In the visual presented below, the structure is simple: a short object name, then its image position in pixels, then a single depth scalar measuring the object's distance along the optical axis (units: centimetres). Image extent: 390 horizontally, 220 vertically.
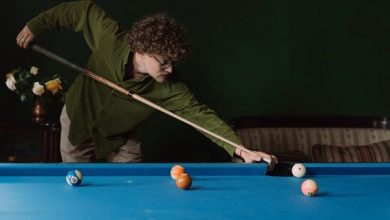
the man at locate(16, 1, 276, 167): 241
